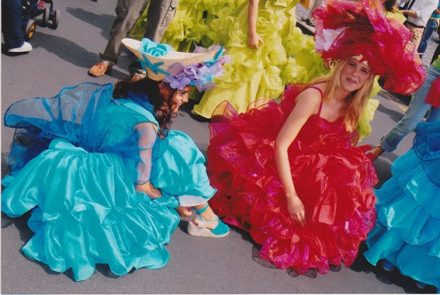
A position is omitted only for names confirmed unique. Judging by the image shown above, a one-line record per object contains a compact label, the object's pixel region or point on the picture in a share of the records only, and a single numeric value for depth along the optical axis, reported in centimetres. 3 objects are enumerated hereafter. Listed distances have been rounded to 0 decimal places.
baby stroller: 394
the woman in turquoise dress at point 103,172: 211
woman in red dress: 245
